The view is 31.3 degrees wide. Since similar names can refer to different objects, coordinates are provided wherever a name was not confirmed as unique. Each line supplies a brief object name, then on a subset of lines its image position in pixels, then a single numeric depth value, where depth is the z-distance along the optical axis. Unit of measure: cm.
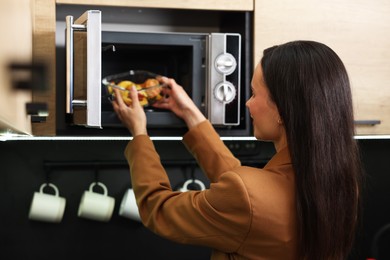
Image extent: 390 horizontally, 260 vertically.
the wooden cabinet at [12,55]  74
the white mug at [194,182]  230
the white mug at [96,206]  217
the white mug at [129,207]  221
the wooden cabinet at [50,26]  180
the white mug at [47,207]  215
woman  140
